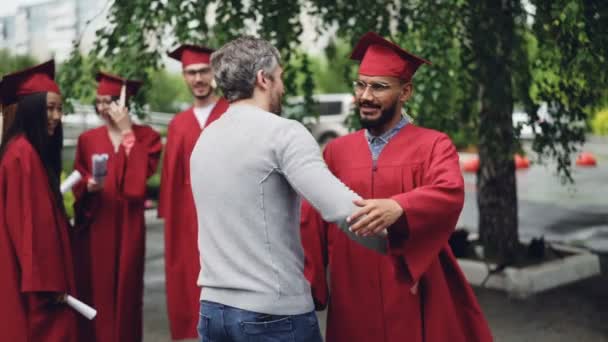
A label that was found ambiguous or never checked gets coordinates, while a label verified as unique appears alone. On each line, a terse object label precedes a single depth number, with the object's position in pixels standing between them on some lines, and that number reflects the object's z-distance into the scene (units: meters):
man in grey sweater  2.67
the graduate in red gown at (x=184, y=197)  5.52
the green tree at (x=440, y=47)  6.49
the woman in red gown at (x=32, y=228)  4.13
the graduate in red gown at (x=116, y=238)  5.44
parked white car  26.98
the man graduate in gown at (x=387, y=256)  3.31
